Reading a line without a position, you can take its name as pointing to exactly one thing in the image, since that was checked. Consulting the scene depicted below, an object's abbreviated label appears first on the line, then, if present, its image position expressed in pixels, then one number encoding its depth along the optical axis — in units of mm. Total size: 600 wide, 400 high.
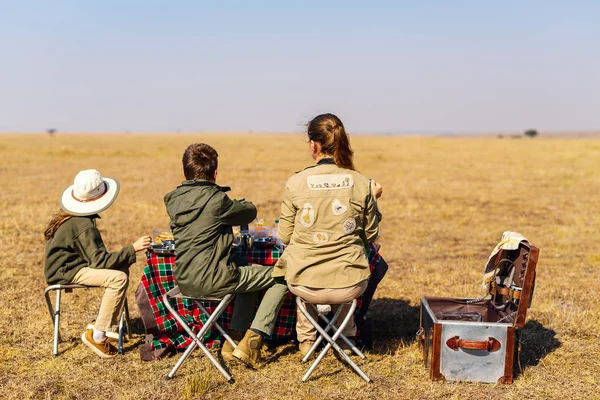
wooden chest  4547
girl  4996
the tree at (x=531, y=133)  113506
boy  4547
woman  4355
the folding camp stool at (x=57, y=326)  5211
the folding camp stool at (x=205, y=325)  4559
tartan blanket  5102
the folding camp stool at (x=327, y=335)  4500
